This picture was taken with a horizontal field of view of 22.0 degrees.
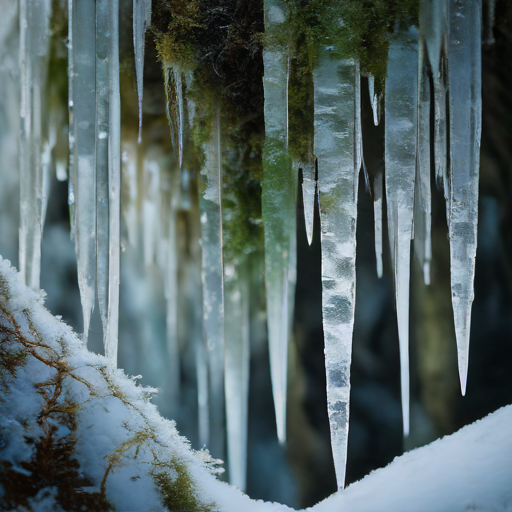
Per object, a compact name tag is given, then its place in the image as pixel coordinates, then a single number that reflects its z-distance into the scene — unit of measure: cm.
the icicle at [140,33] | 135
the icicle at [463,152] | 130
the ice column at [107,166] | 136
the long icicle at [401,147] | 132
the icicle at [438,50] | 131
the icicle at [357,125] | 132
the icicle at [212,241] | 140
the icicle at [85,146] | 136
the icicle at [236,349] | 144
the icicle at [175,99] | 138
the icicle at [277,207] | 135
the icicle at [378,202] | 139
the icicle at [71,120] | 136
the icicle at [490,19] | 135
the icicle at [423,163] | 133
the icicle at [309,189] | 136
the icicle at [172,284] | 146
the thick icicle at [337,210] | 132
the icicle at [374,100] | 133
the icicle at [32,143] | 140
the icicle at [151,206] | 146
